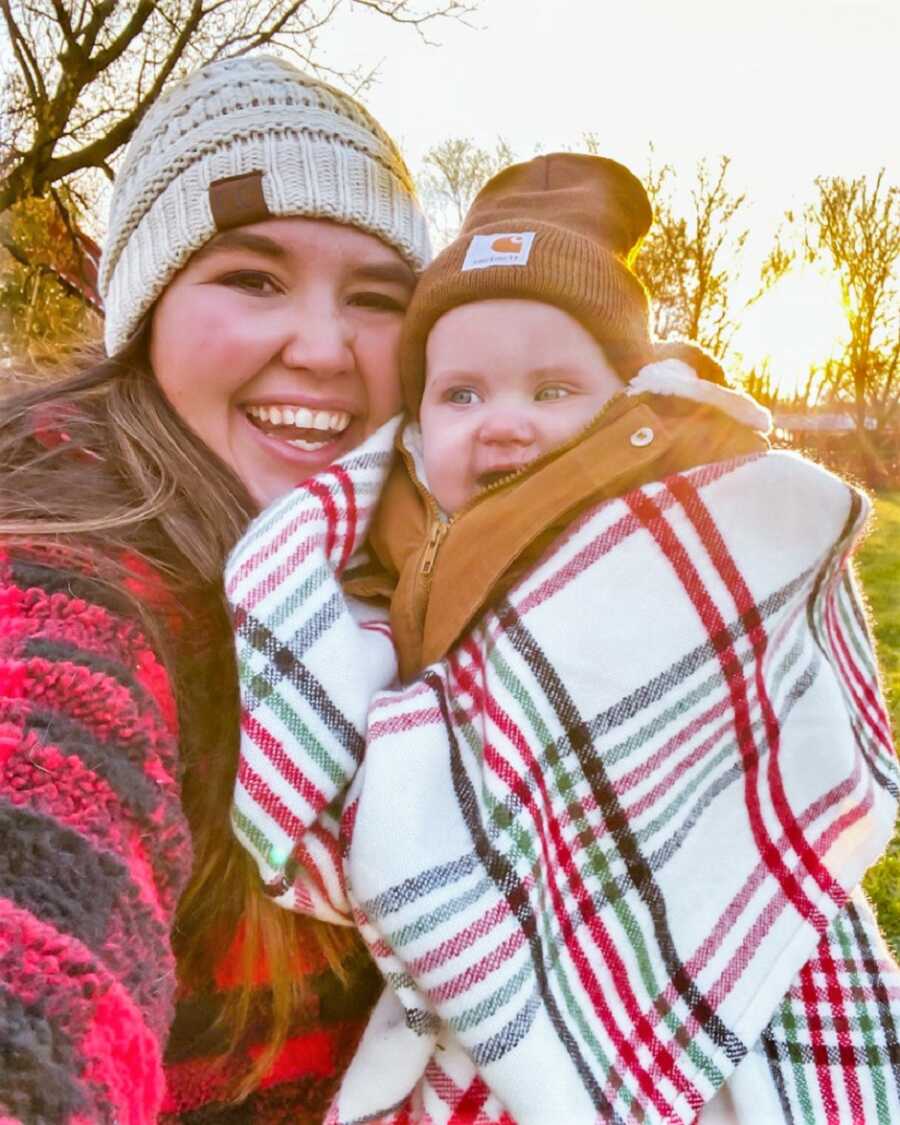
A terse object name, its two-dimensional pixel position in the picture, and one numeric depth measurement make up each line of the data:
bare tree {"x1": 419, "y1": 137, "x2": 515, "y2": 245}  16.98
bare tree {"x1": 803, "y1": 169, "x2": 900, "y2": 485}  19.97
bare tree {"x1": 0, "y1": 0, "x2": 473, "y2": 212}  9.06
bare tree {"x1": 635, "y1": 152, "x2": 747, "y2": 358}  16.73
